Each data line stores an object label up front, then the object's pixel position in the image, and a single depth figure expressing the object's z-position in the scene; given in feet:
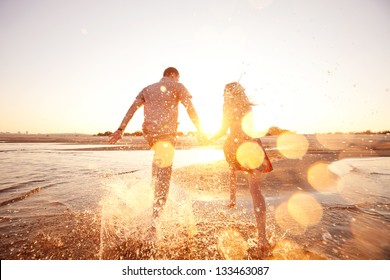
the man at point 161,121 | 11.57
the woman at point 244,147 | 10.19
